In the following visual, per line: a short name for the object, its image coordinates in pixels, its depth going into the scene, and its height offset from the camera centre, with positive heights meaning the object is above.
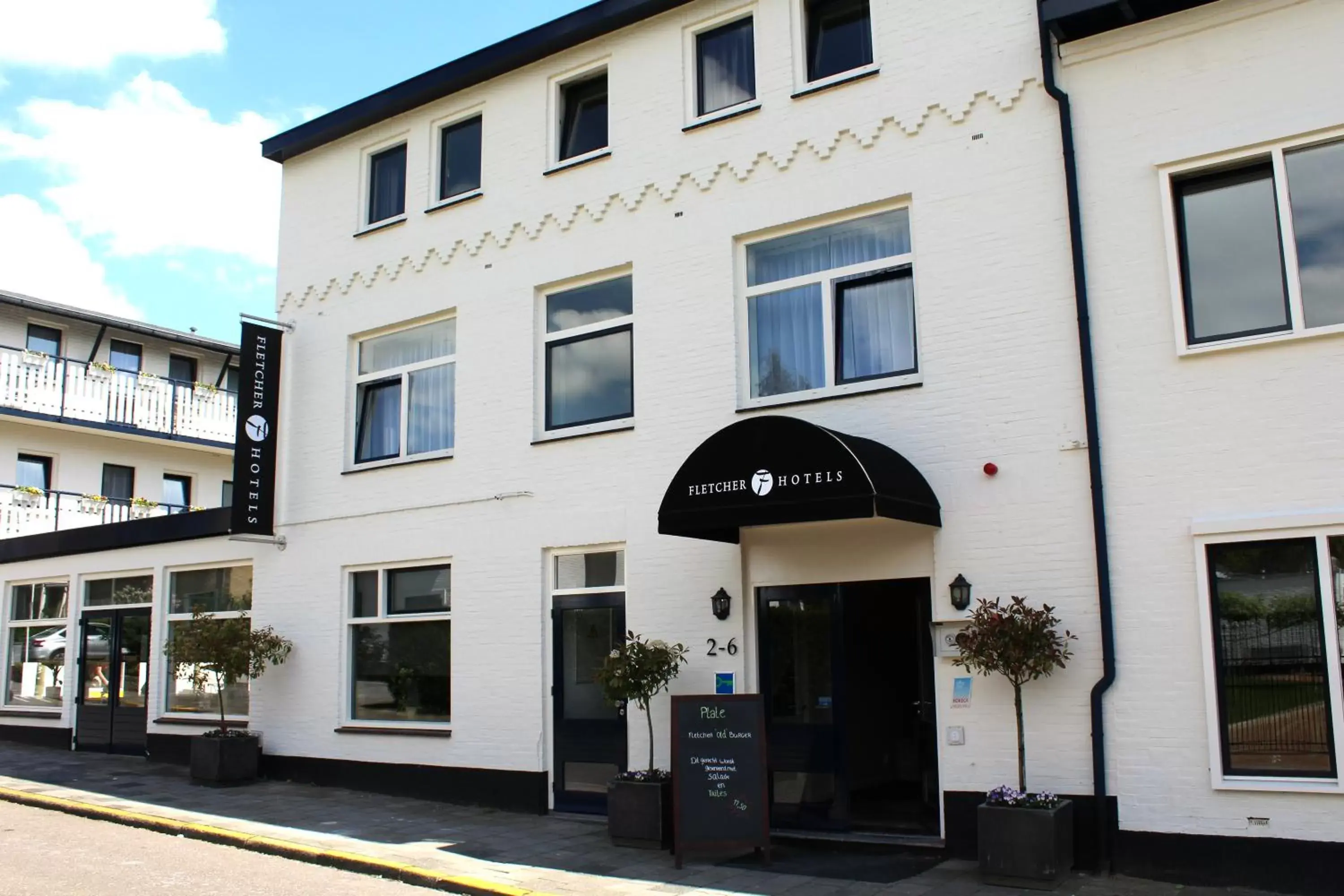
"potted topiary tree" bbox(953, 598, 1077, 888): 8.47 -1.21
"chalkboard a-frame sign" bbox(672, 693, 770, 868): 9.63 -1.11
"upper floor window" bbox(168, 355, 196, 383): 28.28 +6.75
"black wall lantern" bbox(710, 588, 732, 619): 10.96 +0.36
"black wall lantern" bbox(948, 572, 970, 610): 9.70 +0.37
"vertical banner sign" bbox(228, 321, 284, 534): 14.59 +2.67
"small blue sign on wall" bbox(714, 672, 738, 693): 10.95 -0.38
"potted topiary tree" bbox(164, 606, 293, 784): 14.13 -0.18
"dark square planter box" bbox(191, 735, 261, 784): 14.14 -1.36
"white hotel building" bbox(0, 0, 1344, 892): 8.66 +2.13
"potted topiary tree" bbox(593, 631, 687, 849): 10.30 -1.21
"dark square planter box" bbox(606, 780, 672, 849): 10.27 -1.51
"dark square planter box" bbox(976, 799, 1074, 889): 8.44 -1.51
